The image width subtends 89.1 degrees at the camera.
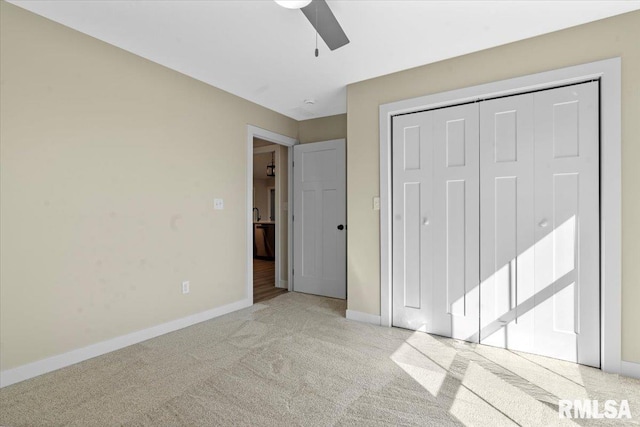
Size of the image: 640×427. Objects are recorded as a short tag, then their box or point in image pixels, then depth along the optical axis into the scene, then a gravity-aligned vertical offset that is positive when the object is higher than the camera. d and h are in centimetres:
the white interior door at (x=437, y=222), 291 -13
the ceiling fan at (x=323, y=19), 183 +115
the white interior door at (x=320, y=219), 439 -14
